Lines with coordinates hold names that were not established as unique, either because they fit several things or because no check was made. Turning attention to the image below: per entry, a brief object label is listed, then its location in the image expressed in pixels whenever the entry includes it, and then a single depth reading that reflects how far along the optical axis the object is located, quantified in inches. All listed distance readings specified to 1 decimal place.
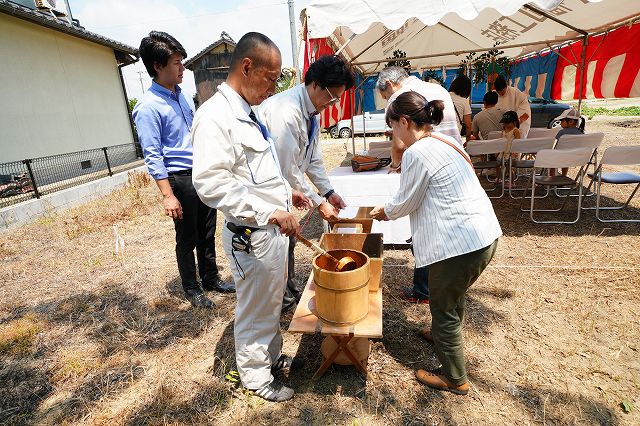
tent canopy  135.8
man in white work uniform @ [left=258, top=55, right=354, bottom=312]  83.3
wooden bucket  64.1
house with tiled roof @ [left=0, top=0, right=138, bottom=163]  276.2
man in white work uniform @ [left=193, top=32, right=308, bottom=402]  57.9
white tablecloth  145.9
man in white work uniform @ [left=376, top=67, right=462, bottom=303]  112.8
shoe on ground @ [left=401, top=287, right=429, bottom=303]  115.8
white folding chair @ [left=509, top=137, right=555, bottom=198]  190.5
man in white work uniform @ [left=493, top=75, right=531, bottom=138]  229.9
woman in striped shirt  66.3
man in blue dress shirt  101.7
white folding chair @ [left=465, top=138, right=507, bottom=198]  196.5
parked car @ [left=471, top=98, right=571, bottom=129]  490.0
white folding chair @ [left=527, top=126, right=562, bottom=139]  224.9
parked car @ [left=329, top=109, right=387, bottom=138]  608.7
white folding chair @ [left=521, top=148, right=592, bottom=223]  158.7
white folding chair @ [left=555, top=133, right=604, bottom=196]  180.5
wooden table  68.2
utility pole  420.7
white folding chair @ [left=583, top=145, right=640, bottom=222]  156.2
